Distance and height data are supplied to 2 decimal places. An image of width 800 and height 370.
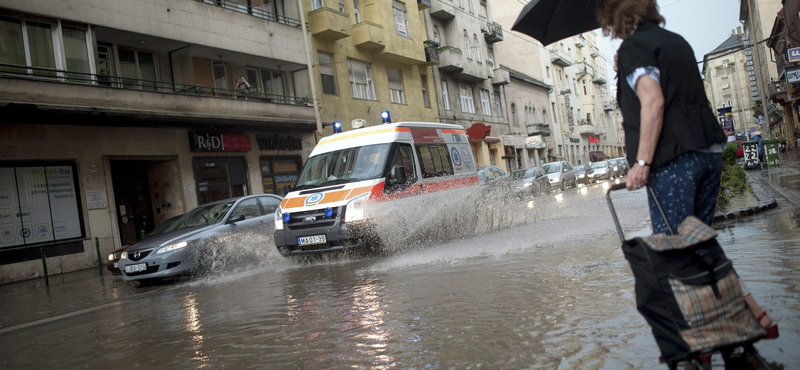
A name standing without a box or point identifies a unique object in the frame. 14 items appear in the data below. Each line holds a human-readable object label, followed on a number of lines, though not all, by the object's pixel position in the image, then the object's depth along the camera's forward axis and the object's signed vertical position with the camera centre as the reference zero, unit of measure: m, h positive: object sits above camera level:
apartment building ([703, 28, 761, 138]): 97.00 +10.92
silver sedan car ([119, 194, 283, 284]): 10.91 -0.20
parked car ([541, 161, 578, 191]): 32.44 +0.13
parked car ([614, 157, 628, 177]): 44.53 +0.07
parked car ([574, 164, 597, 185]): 38.29 -0.09
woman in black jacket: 2.78 +0.14
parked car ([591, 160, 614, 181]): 40.06 -0.01
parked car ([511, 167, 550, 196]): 27.75 -0.04
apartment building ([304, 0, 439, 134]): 26.45 +6.95
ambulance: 9.94 +0.26
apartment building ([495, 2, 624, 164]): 57.09 +9.37
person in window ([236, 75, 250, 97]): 22.17 +4.91
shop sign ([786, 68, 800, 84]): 28.09 +2.95
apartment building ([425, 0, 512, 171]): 37.56 +7.33
